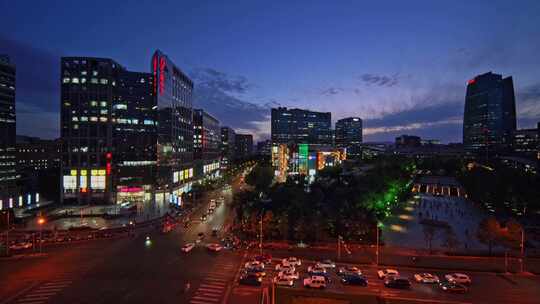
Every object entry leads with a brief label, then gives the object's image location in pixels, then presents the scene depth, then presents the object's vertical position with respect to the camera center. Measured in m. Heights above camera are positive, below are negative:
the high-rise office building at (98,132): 61.75 +3.97
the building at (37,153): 106.12 -1.15
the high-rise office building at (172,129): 68.25 +5.76
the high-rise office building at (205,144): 96.53 +2.70
